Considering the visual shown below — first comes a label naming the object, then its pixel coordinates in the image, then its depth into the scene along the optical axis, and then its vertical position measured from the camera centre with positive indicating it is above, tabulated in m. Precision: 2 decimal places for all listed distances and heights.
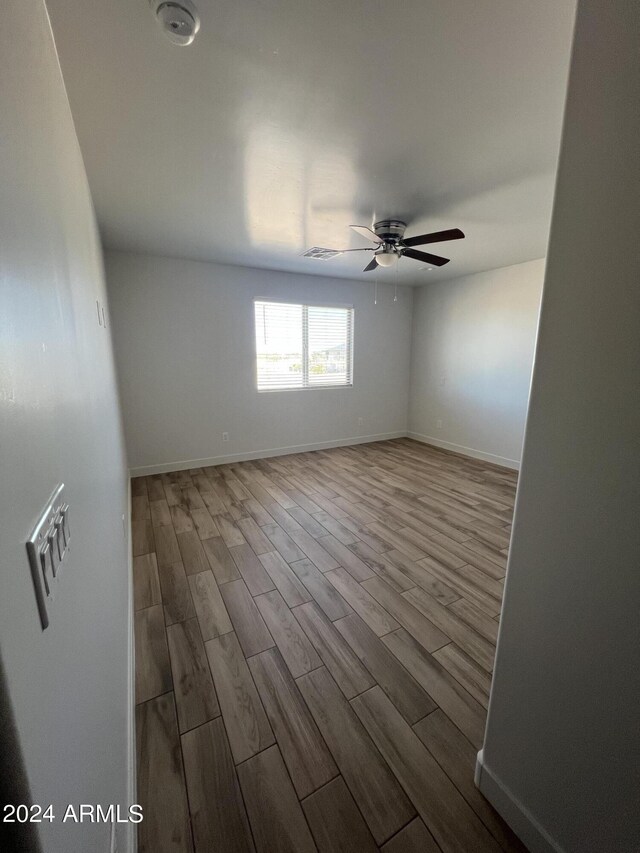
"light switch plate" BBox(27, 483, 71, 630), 0.48 -0.30
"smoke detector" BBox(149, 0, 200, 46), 1.04 +1.08
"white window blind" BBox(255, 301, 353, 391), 4.57 +0.22
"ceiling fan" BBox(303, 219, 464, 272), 2.63 +0.96
